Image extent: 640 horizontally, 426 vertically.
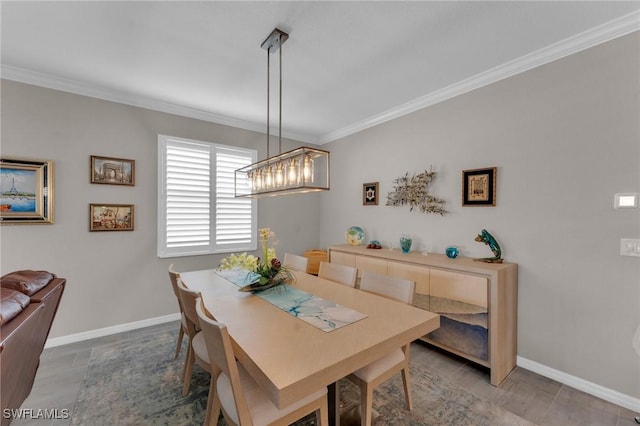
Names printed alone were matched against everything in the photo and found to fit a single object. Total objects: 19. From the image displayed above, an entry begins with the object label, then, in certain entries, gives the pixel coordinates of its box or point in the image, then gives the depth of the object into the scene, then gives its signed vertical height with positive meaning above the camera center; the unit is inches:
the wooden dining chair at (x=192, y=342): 61.0 -37.4
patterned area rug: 68.7 -55.7
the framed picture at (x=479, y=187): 99.3 +10.1
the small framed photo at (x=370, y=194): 145.4 +10.1
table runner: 58.9 -25.3
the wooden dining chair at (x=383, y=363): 58.1 -37.4
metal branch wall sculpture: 117.6 +8.6
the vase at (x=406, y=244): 118.3 -14.9
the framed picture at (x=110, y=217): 112.7 -3.4
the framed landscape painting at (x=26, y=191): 96.8 +6.9
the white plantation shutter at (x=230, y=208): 145.3 +1.2
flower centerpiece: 81.4 -19.2
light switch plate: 72.1 -9.5
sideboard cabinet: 84.1 -32.6
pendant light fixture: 69.2 +12.2
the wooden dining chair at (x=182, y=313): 77.6 -35.0
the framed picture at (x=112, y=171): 113.0 +17.6
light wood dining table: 40.4 -25.4
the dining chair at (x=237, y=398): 42.8 -36.0
